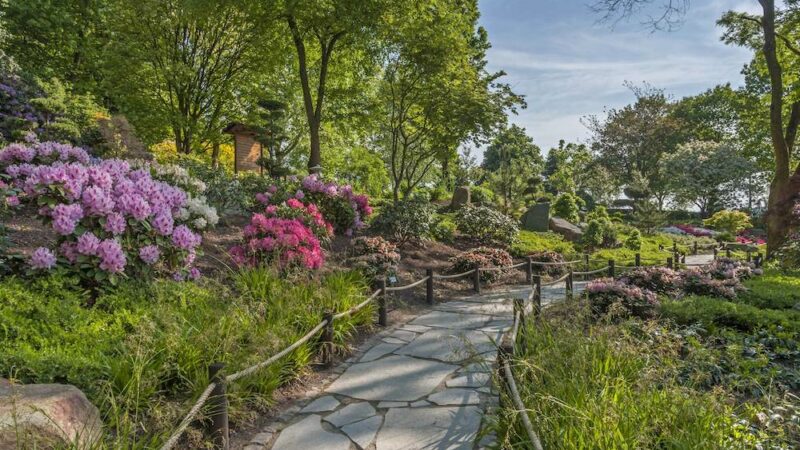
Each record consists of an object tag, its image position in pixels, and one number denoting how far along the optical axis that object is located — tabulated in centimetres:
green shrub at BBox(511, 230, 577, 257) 1270
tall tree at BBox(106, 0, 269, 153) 1389
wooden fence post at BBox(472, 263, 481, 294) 832
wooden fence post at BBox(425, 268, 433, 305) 717
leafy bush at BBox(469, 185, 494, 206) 2130
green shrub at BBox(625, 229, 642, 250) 1720
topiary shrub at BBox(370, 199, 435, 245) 1084
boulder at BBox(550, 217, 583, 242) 1705
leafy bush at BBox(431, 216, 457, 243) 1275
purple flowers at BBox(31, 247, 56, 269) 419
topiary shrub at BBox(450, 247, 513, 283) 928
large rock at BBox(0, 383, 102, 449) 216
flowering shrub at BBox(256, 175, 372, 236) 957
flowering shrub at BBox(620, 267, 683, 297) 671
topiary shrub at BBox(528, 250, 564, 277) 1070
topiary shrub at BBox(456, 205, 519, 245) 1343
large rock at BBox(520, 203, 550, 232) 1764
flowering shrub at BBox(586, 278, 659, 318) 554
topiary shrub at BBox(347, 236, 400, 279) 720
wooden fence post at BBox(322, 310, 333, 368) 434
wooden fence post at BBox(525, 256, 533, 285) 939
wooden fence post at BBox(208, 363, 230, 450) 270
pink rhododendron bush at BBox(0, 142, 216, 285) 424
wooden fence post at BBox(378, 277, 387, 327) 567
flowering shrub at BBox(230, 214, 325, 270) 624
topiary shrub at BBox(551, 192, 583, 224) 2127
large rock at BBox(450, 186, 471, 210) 1924
